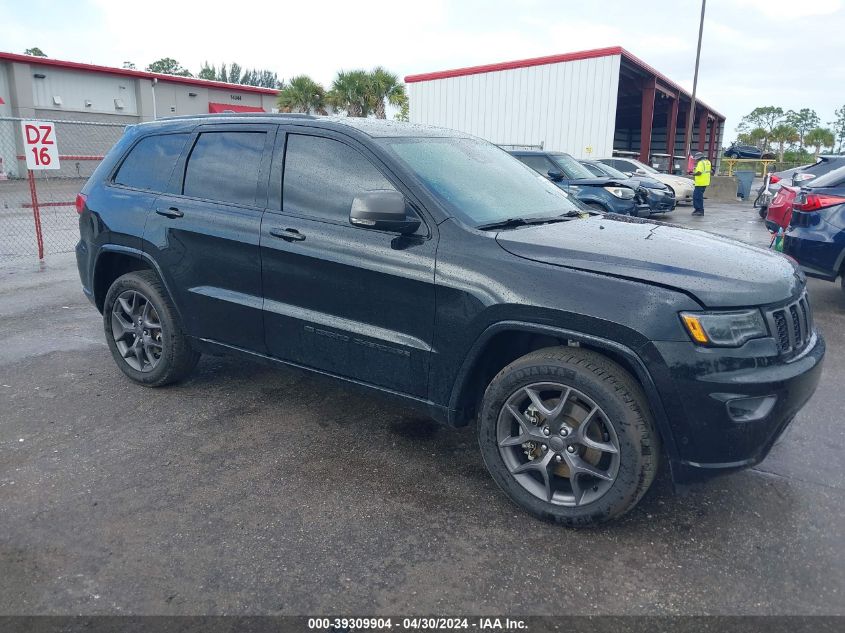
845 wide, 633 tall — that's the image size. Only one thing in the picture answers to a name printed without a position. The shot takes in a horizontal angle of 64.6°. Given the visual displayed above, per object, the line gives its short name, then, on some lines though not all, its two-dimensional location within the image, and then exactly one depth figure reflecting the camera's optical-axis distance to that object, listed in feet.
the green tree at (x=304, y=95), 114.73
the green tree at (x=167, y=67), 313.32
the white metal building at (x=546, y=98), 79.30
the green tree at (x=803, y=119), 276.00
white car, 66.08
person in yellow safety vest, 57.47
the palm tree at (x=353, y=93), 111.24
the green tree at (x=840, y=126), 267.80
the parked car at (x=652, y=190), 48.13
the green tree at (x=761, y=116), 280.72
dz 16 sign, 29.96
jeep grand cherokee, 9.00
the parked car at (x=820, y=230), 21.49
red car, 23.06
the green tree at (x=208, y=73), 313.73
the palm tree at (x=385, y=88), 111.04
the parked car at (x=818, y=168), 37.59
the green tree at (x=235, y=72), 340.22
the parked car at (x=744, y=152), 137.18
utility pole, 93.81
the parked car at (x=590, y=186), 40.14
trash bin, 79.82
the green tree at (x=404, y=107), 112.88
